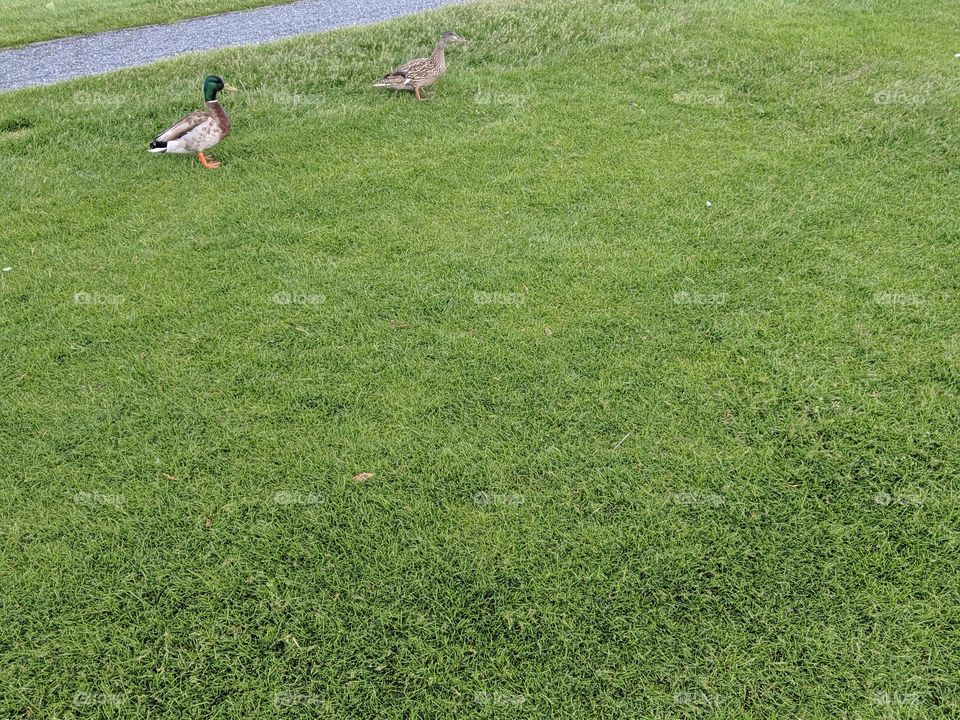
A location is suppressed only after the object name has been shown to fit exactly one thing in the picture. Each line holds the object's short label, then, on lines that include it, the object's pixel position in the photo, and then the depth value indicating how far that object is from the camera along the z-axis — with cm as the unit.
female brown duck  793
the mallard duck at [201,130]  679
